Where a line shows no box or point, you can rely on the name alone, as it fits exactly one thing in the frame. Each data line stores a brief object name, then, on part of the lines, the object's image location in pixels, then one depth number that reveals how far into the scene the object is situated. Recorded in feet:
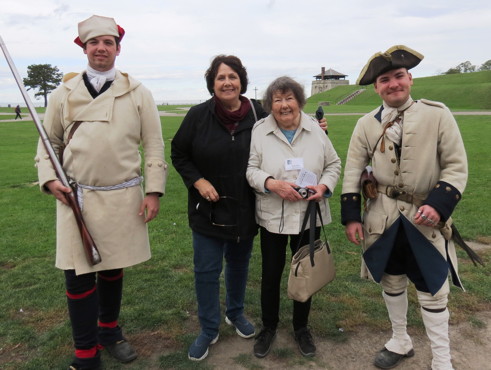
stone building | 315.17
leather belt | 9.59
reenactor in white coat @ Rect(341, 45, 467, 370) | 9.26
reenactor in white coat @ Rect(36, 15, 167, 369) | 9.57
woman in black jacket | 10.45
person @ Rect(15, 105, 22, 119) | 135.06
